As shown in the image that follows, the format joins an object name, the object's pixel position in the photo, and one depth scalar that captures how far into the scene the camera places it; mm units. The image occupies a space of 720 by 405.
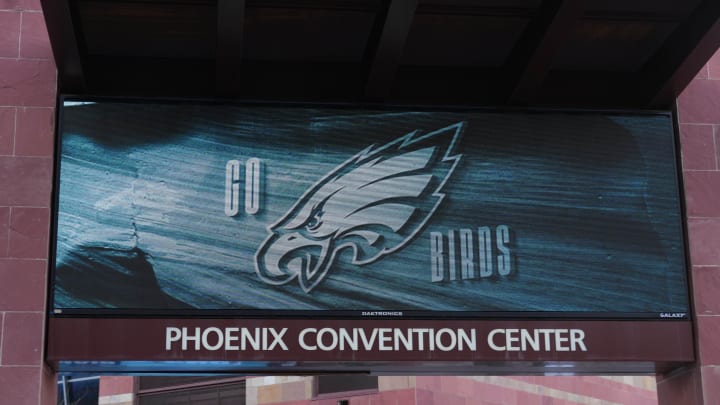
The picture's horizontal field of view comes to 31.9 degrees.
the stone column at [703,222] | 14625
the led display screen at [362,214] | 14406
